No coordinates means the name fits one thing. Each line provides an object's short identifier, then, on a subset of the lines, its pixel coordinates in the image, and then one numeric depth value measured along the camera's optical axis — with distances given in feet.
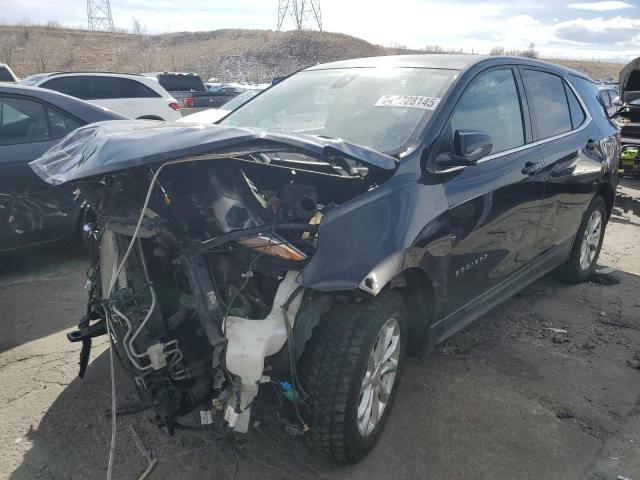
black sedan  14.35
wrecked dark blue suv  7.13
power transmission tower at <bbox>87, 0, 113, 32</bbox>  206.08
